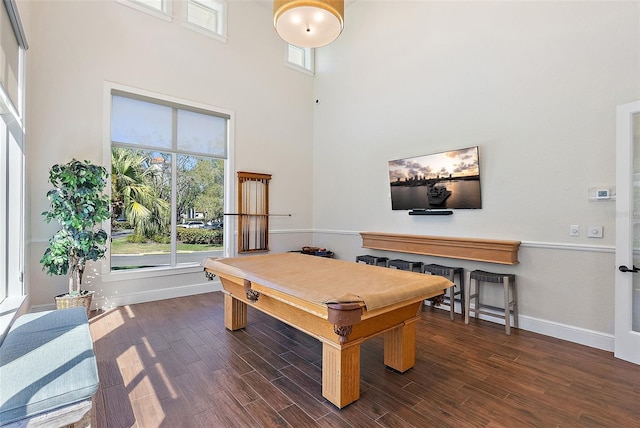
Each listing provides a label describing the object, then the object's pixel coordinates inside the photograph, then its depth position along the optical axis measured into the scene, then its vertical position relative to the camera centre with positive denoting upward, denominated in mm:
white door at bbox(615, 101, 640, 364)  2766 -185
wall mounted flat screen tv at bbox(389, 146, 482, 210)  4020 +420
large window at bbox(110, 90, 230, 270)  4527 +469
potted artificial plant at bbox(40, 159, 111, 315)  3510 -100
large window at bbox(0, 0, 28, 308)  2682 +451
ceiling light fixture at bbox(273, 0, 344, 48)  2435 +1565
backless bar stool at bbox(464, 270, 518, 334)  3451 -973
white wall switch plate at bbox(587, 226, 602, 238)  3045 -207
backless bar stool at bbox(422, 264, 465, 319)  3891 -828
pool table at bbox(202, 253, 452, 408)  1930 -635
